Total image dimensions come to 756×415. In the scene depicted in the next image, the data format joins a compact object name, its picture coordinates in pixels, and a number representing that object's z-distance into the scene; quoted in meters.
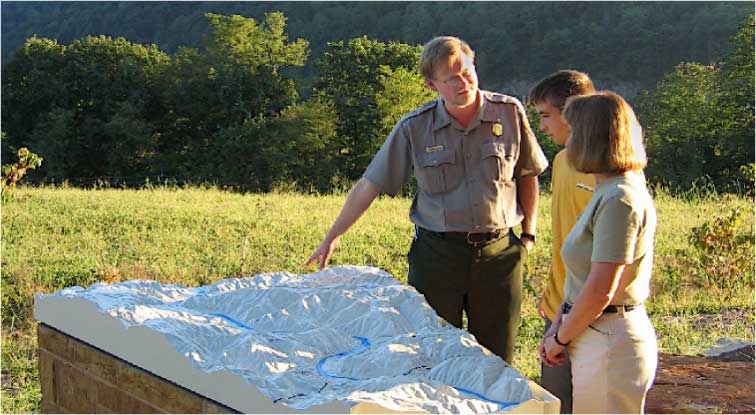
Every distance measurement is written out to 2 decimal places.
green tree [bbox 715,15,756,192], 20.48
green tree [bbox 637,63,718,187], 21.12
